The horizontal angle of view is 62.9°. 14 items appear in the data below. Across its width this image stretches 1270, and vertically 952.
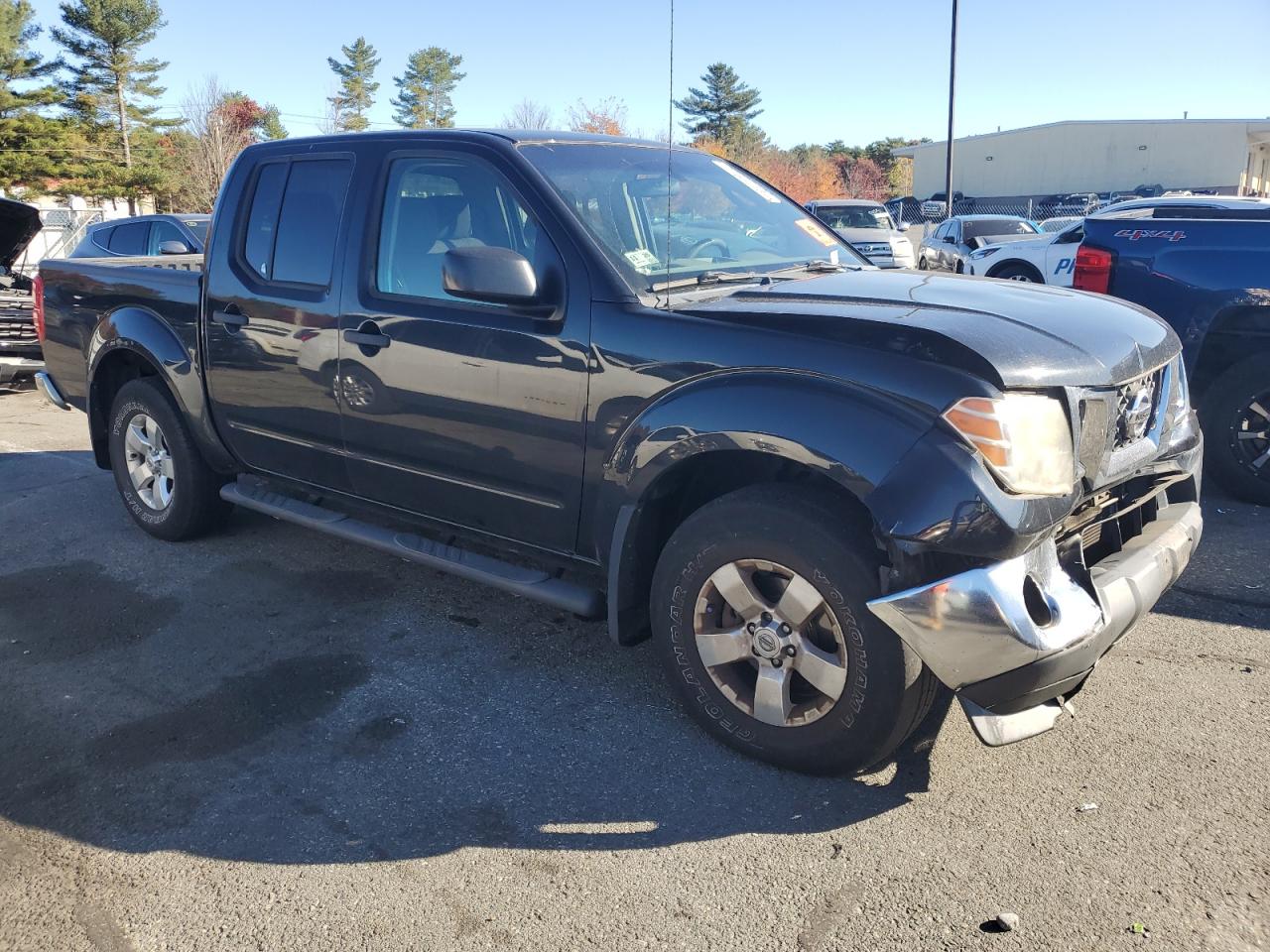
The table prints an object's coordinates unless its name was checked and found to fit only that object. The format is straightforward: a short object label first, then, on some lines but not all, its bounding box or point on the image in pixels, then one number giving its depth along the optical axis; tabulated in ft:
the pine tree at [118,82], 142.41
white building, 163.53
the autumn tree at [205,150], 123.65
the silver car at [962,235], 53.98
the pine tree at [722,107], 168.25
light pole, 75.97
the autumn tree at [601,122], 115.65
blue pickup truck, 19.04
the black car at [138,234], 37.29
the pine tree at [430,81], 159.22
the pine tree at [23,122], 136.15
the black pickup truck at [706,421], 8.91
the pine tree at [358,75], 177.58
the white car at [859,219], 58.49
